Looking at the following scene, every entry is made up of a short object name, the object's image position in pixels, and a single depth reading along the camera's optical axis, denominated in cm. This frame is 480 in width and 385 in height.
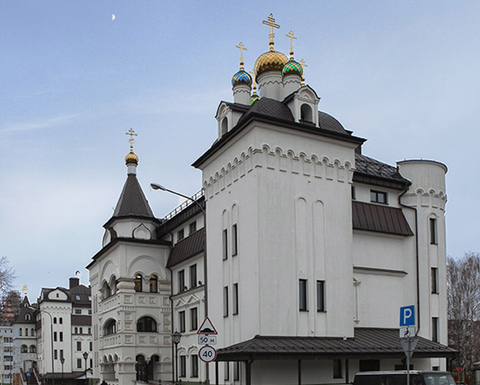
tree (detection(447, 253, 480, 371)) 5319
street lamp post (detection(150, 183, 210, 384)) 2259
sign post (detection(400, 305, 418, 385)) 1480
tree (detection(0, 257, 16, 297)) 3765
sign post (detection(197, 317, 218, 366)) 1584
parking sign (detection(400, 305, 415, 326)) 1501
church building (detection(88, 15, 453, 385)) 2519
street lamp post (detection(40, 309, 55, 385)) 8052
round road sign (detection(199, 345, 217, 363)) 1580
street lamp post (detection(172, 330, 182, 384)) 2479
